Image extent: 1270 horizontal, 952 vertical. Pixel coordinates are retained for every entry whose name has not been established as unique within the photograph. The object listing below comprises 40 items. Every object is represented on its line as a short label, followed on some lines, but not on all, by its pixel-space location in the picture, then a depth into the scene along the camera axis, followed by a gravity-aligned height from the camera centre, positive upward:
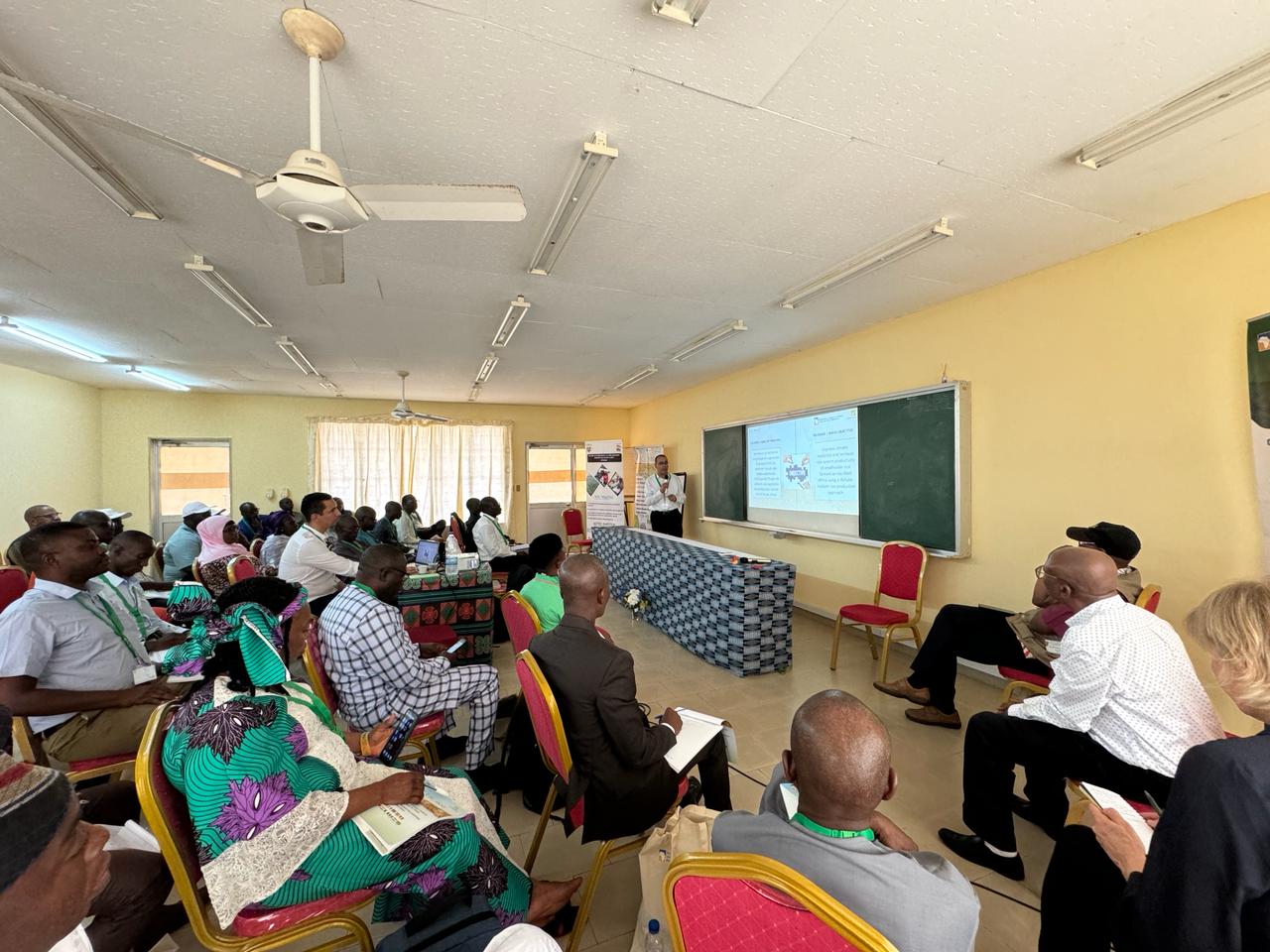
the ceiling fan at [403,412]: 6.29 +0.83
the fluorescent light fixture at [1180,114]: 1.62 +1.26
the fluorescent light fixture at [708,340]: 4.43 +1.30
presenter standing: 7.05 -0.37
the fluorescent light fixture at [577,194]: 1.93 +1.25
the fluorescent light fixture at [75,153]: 1.68 +1.25
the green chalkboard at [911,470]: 3.76 +0.03
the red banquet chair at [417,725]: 1.94 -1.03
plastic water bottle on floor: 1.39 -1.29
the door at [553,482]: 9.12 -0.12
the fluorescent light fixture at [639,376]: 6.18 +1.29
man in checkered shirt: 1.91 -0.72
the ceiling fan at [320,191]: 1.30 +0.87
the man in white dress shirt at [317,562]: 3.55 -0.61
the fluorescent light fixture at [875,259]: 2.64 +1.26
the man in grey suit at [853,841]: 0.81 -0.65
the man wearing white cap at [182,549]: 4.30 -0.62
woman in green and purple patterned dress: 1.08 -0.77
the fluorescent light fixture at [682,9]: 1.32 +1.23
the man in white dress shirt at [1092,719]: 1.50 -0.78
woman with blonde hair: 0.82 -0.62
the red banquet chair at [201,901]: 1.04 -0.98
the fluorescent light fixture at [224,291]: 2.98 +1.24
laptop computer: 4.29 -0.66
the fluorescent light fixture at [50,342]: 4.03 +1.23
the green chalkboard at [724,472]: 6.16 +0.03
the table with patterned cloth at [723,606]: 3.55 -1.00
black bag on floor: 1.08 -1.01
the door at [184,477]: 7.31 +0.01
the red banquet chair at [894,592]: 3.48 -0.89
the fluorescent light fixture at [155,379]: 5.84 +1.22
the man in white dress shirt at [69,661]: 1.73 -0.66
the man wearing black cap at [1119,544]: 2.43 -0.36
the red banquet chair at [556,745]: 1.46 -0.82
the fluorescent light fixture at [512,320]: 3.71 +1.27
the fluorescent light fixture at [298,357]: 4.76 +1.26
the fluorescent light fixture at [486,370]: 5.61 +1.29
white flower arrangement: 5.06 -1.28
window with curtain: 7.93 +0.23
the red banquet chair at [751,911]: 0.66 -0.64
